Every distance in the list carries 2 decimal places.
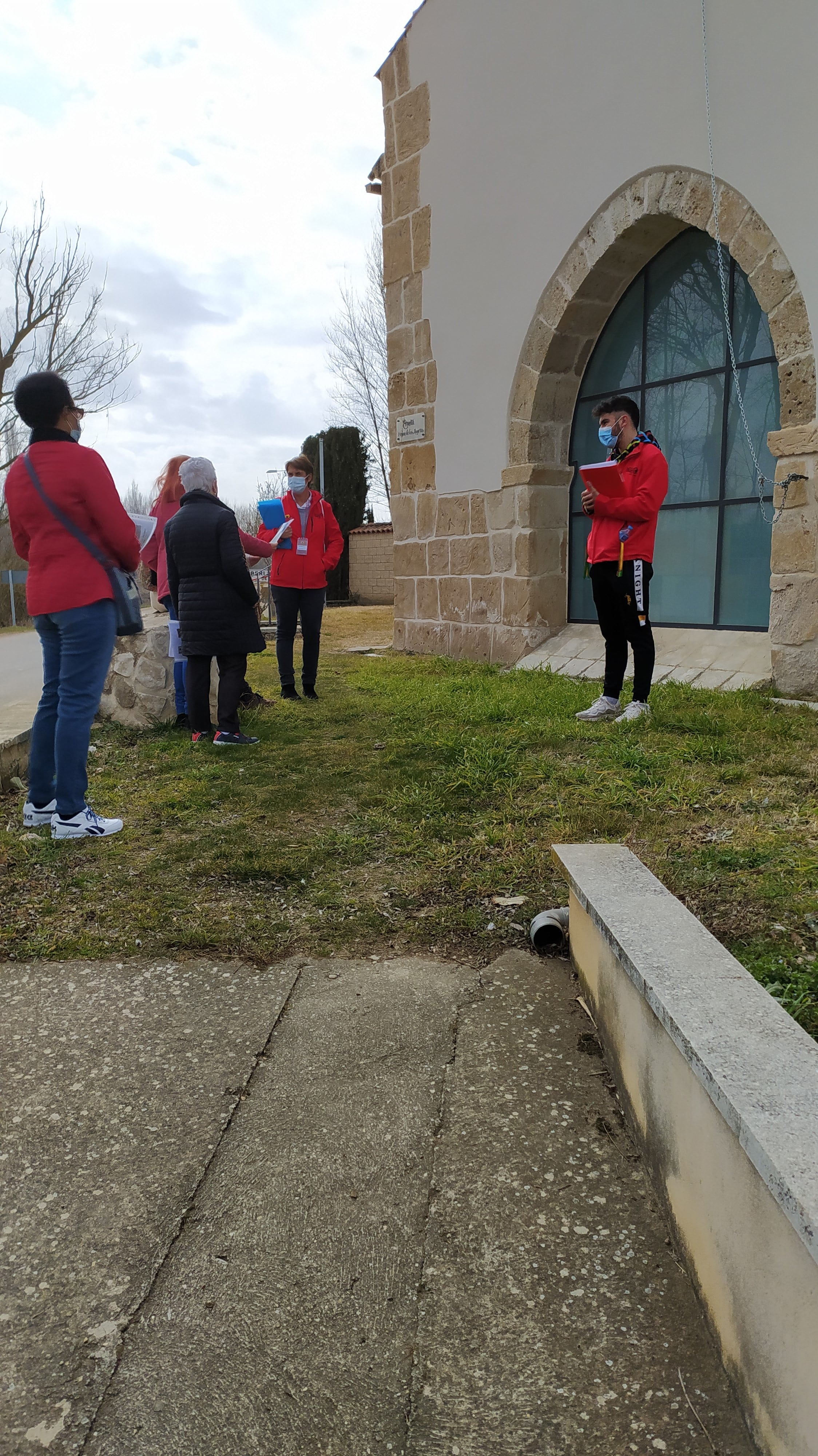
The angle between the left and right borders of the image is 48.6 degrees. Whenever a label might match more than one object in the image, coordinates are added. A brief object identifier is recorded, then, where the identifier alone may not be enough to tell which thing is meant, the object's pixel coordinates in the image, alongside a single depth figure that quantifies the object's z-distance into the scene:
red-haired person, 5.71
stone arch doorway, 5.54
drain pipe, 2.50
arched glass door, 6.57
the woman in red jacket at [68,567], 3.41
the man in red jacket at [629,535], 4.92
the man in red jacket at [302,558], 6.29
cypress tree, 24.58
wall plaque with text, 8.85
